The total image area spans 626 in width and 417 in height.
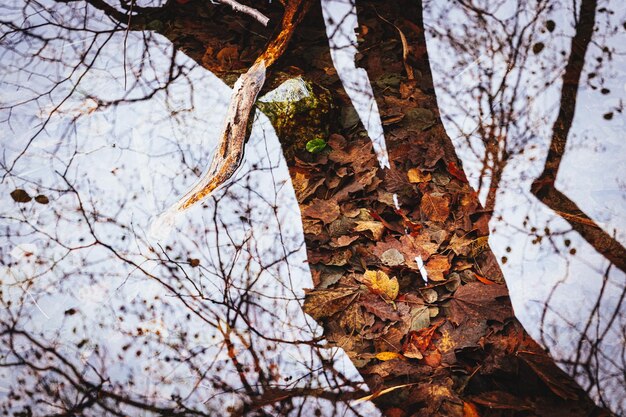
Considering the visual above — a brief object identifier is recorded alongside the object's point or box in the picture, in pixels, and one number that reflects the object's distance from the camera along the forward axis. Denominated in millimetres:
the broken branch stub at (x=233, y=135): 2287
